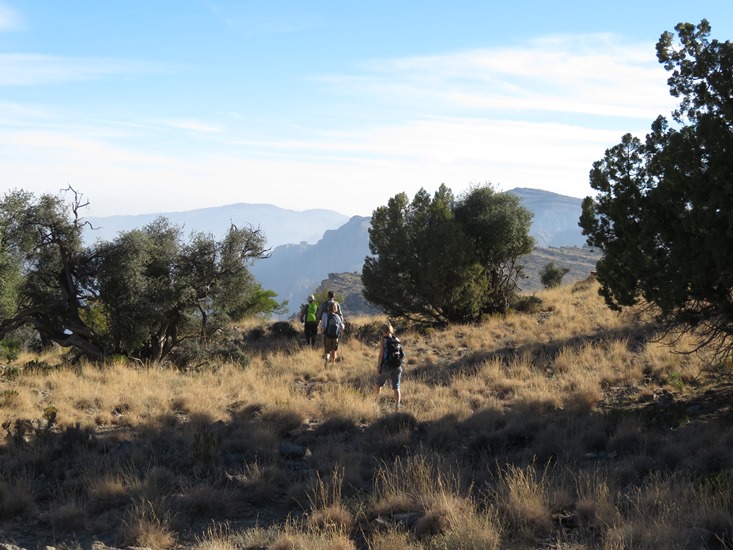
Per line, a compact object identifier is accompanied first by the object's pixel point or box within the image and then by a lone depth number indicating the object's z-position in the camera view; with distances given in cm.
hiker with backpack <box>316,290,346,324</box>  1761
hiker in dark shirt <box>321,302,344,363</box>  1705
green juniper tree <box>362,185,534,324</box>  2308
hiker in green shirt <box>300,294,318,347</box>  2000
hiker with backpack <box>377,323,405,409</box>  1211
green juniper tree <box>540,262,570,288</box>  4166
